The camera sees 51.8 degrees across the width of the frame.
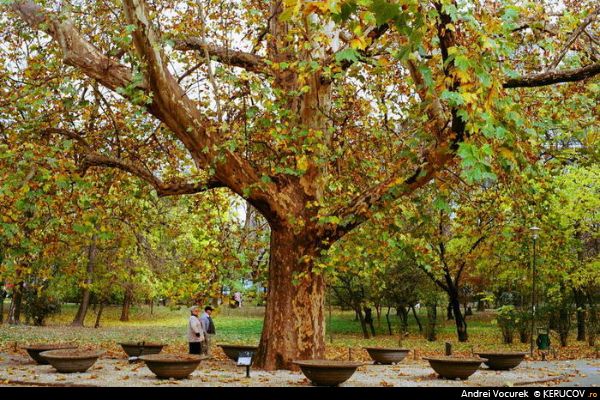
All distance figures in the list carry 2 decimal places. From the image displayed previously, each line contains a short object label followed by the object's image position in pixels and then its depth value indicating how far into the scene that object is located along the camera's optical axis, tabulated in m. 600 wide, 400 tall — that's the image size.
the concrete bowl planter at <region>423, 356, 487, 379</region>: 13.04
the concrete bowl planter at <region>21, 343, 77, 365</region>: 14.45
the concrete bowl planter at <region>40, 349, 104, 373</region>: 12.50
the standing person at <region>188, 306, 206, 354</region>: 14.39
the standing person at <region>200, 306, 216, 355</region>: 15.28
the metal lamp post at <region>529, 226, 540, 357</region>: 17.19
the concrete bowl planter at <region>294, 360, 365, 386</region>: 11.34
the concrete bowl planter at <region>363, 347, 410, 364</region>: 16.62
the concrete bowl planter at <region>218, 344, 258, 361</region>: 15.95
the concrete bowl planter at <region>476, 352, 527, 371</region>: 15.23
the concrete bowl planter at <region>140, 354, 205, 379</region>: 11.95
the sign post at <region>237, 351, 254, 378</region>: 11.84
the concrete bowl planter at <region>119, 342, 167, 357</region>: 16.25
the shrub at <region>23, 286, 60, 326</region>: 34.08
